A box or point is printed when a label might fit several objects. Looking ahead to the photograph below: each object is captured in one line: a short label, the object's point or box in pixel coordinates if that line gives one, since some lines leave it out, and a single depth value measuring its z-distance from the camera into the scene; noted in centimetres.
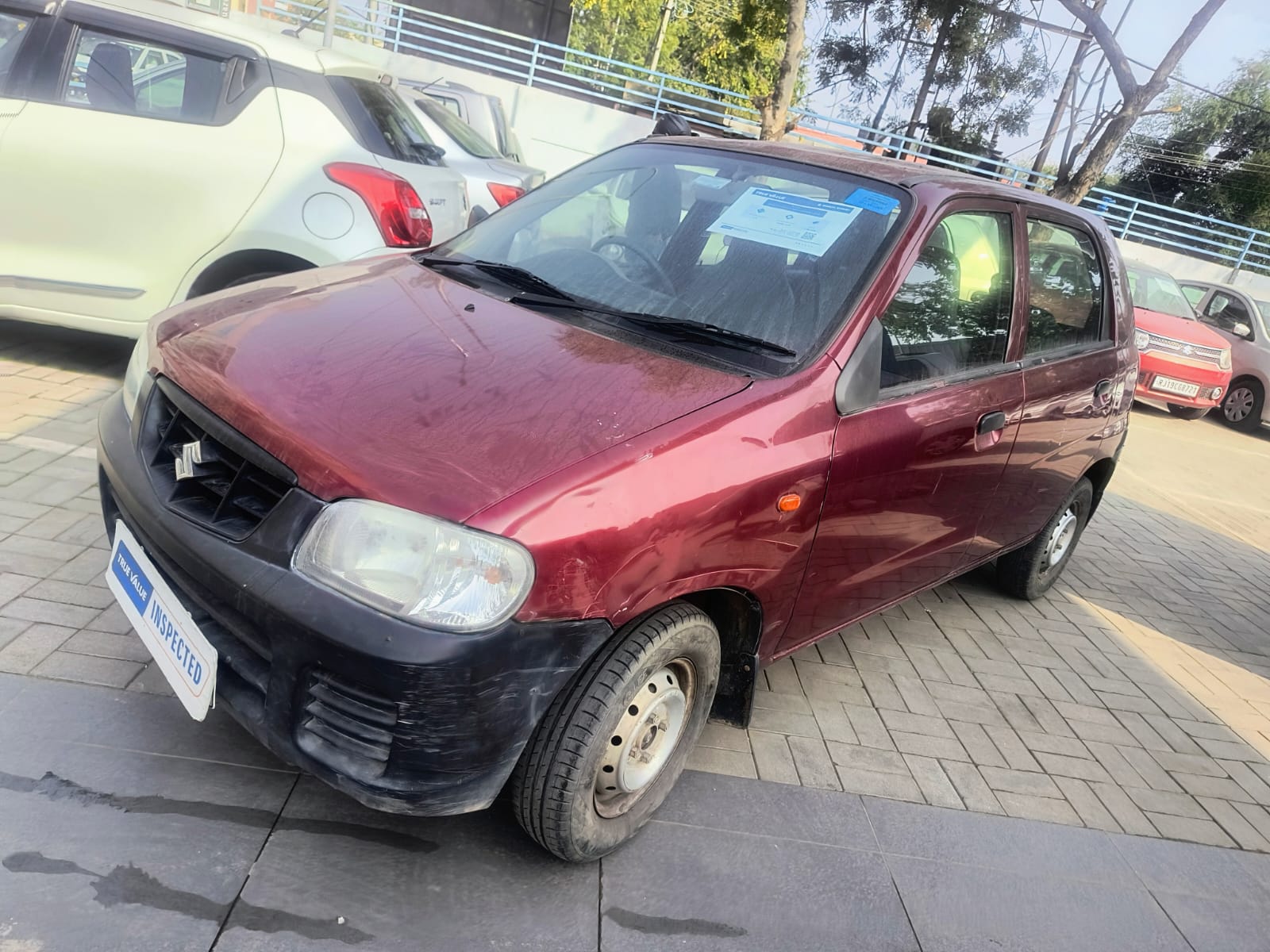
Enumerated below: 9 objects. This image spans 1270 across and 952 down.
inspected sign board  216
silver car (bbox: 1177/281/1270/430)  1230
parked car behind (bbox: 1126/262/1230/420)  1137
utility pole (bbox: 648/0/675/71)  3028
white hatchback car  452
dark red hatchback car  197
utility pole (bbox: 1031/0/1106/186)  2445
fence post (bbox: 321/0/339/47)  1096
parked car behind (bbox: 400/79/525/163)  1030
